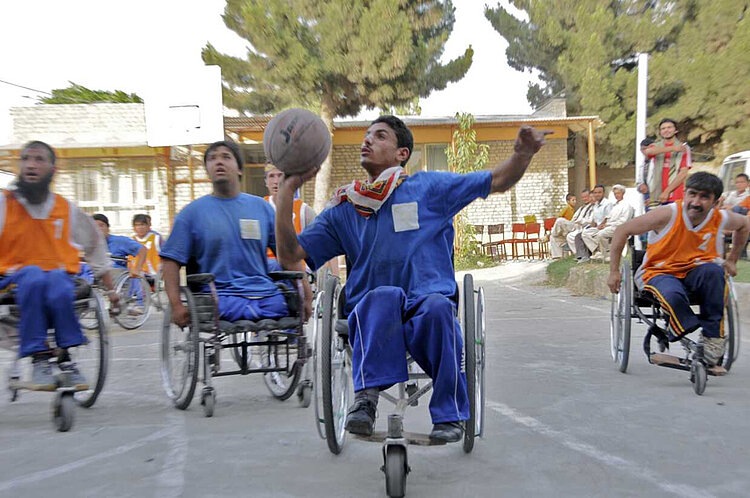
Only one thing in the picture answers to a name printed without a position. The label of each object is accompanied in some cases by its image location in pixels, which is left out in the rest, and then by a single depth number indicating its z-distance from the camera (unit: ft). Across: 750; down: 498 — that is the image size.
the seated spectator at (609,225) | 45.47
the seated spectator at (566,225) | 50.39
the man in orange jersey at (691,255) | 17.65
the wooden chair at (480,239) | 70.34
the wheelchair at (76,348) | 14.83
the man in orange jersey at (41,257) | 15.25
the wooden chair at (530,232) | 72.38
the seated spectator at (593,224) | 47.67
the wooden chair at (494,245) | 71.92
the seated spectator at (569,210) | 59.98
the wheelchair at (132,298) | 34.96
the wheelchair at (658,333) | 17.24
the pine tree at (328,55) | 69.92
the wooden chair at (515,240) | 72.02
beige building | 77.20
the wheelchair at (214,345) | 15.58
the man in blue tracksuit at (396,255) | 10.99
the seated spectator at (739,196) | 45.62
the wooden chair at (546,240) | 71.88
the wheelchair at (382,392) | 10.29
